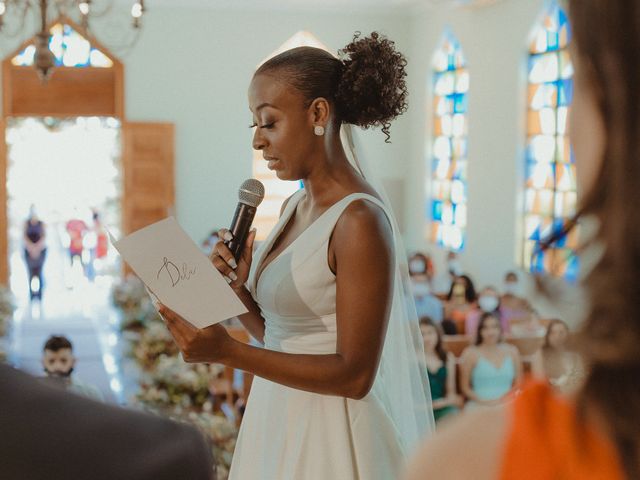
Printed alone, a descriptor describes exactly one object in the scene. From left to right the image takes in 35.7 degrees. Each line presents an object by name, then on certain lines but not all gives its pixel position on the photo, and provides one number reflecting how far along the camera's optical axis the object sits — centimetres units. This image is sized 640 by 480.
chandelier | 564
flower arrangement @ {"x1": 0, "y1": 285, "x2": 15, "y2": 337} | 1038
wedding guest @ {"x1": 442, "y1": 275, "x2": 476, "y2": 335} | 1022
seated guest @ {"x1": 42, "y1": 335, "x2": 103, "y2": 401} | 641
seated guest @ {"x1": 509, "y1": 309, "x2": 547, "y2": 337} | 895
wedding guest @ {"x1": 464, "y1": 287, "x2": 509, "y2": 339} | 960
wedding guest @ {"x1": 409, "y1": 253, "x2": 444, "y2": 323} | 1011
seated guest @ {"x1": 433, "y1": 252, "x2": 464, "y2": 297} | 1365
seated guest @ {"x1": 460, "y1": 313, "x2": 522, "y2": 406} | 756
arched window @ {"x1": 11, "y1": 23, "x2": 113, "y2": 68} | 1519
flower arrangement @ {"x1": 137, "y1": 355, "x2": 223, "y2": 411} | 513
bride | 217
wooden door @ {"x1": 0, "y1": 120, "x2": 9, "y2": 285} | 1526
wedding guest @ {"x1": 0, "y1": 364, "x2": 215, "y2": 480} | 59
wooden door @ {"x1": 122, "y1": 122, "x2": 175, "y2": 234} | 1534
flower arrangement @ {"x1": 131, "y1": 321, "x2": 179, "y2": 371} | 735
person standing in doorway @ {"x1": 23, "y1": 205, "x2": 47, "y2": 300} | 1554
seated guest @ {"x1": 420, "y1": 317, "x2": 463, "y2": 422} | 743
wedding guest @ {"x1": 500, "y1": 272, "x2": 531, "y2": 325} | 956
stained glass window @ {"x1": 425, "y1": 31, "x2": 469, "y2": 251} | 1475
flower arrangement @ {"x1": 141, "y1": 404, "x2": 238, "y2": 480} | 406
